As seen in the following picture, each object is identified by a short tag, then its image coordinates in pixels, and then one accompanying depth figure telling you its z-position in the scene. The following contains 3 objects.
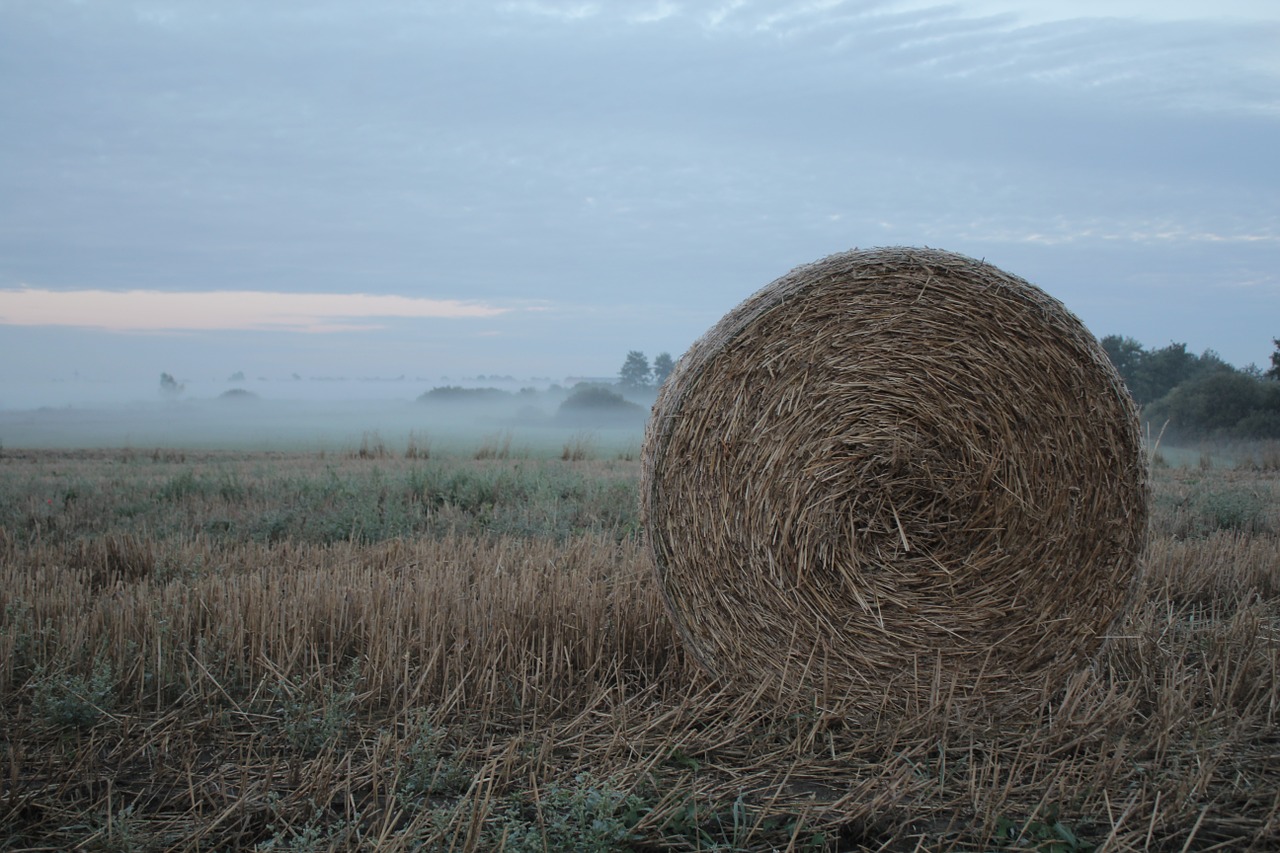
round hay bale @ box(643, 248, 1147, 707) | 4.20
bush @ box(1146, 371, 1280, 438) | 23.08
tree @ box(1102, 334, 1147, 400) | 28.83
